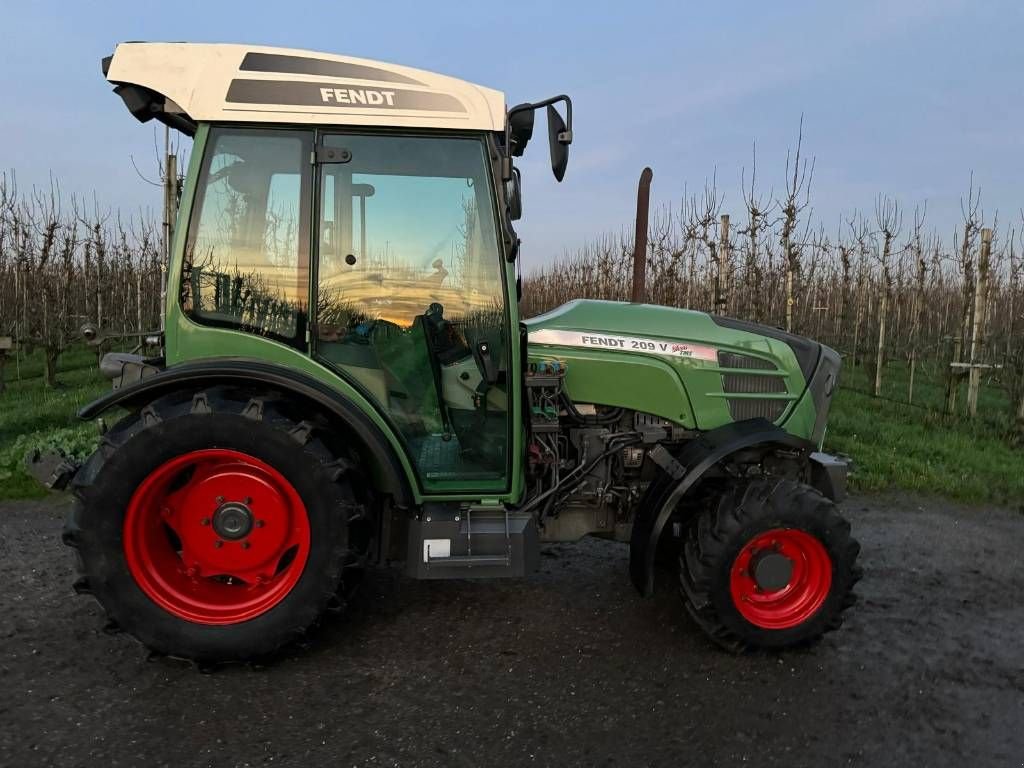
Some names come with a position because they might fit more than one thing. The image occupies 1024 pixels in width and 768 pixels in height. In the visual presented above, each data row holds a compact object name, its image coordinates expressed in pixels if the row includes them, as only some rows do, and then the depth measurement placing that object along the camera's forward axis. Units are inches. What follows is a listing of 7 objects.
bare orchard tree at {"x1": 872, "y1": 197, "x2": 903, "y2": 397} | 504.1
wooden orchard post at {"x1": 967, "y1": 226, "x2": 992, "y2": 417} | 401.1
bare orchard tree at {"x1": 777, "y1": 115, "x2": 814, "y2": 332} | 464.1
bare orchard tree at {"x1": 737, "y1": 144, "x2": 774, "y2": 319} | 496.2
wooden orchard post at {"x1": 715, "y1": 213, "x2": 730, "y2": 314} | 445.7
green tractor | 120.0
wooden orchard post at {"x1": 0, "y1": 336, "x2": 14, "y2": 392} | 431.5
